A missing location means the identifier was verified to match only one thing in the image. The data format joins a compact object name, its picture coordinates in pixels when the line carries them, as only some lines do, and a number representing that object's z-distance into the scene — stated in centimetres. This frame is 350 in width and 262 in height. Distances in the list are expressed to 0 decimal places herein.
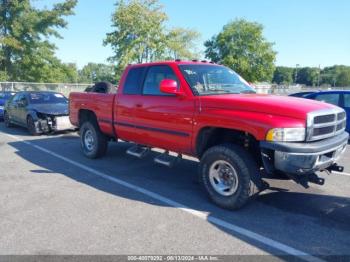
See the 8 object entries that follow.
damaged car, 1052
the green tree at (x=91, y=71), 12704
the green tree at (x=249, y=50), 5136
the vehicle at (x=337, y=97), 953
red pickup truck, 394
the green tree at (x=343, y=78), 10644
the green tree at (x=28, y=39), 3378
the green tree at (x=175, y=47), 3722
